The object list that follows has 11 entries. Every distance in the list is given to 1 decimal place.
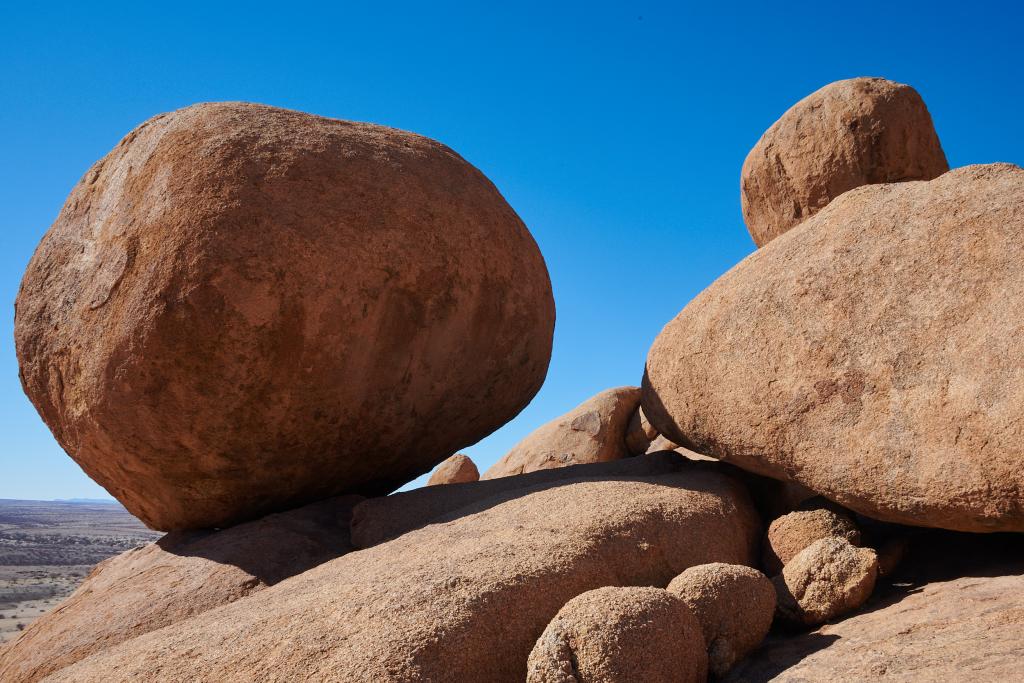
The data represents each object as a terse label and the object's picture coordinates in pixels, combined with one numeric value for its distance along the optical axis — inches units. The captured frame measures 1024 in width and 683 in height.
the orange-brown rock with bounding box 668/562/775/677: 129.3
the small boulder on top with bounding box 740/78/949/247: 236.4
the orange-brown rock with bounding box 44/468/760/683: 113.5
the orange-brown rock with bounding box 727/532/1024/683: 106.7
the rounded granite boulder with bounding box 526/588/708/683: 113.0
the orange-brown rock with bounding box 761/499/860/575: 168.1
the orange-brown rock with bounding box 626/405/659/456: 351.6
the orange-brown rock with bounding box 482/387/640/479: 343.6
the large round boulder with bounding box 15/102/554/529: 171.8
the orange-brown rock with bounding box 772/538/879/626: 141.3
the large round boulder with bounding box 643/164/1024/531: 141.3
